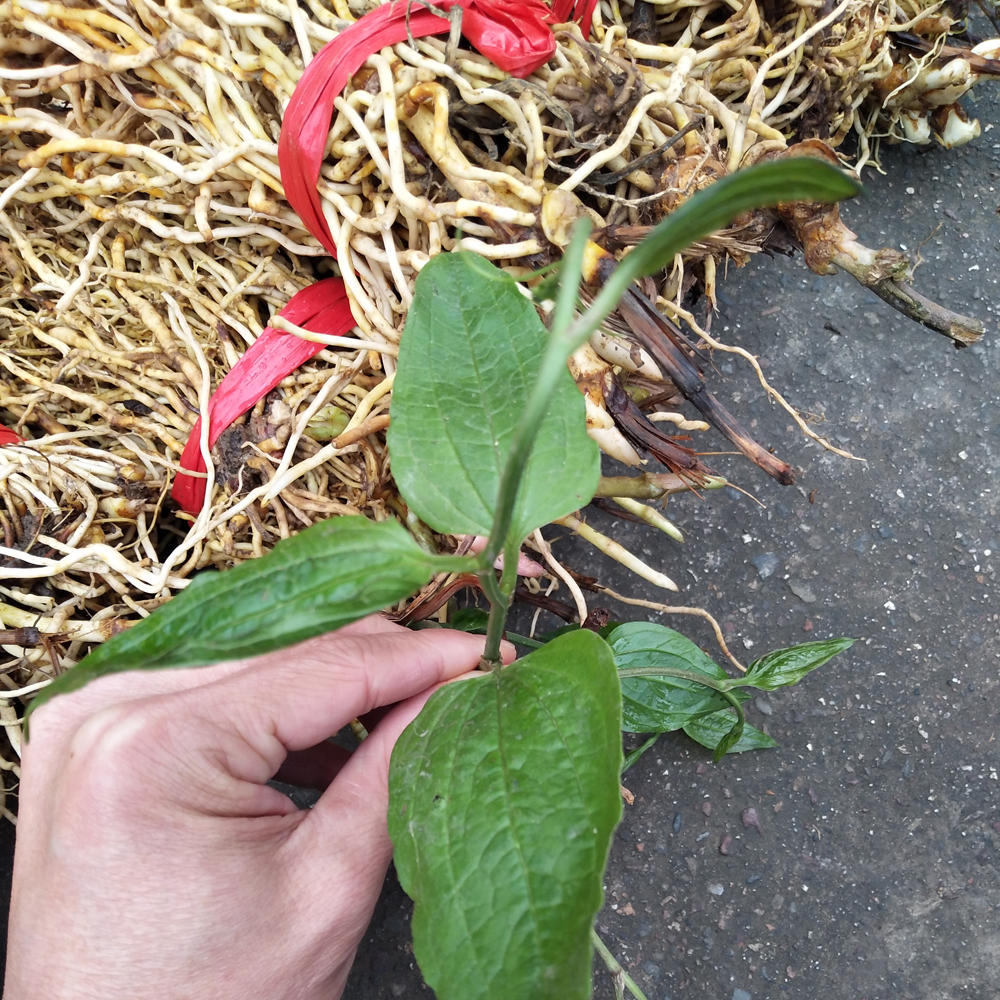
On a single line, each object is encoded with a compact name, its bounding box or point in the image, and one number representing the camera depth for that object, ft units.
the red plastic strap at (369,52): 0.77
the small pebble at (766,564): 1.15
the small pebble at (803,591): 1.13
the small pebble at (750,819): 1.08
